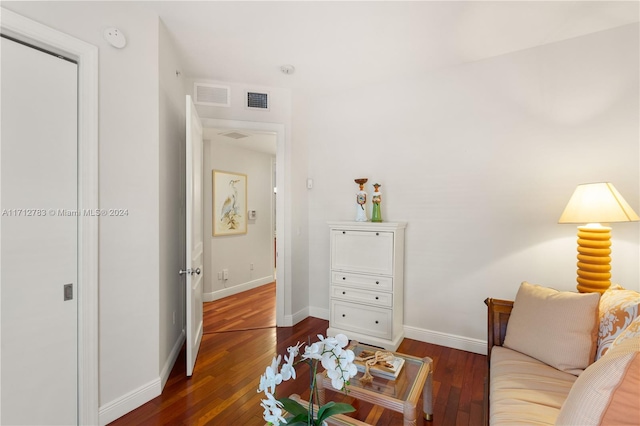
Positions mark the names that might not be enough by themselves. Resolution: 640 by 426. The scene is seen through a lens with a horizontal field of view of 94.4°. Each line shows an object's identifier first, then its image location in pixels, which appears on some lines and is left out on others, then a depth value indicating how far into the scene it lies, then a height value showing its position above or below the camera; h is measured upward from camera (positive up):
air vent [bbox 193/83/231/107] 3.03 +1.22
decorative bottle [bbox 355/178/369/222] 3.02 +0.11
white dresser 2.74 -0.66
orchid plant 0.91 -0.51
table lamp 1.85 -0.05
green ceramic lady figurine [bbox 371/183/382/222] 2.96 +0.08
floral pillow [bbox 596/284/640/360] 1.45 -0.52
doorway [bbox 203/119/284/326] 3.28 -0.06
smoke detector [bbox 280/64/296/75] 2.81 +1.39
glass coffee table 1.46 -0.95
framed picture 4.39 +0.15
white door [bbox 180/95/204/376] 2.22 -0.12
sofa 0.86 -0.66
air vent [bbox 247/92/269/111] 3.20 +1.22
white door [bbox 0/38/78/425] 1.41 -0.13
